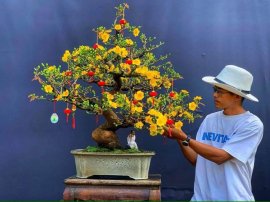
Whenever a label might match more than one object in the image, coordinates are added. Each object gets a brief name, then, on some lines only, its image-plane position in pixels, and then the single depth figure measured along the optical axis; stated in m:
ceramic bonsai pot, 2.75
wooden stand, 2.69
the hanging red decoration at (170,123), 2.60
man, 2.58
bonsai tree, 2.68
